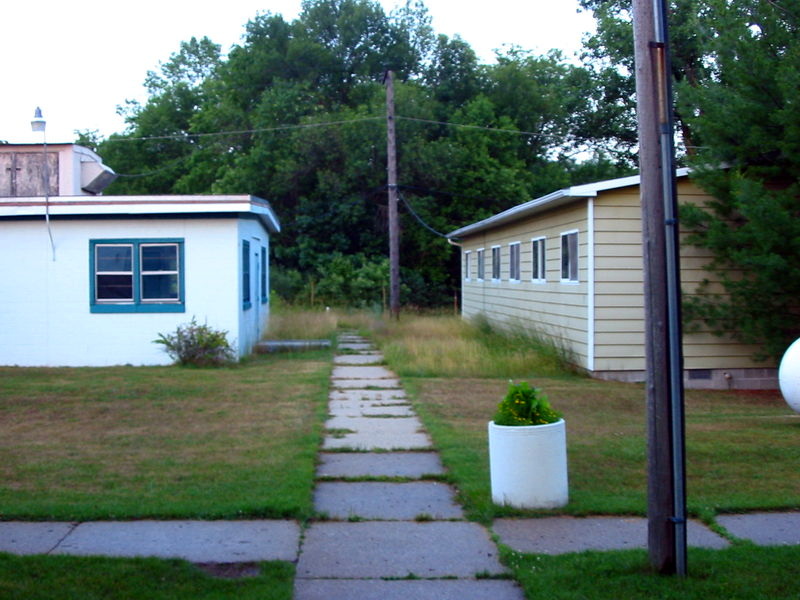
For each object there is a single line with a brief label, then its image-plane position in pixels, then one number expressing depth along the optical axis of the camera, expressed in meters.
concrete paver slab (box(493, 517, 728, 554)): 6.14
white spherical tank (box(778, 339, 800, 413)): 10.51
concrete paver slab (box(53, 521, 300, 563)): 5.91
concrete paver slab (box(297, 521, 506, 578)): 5.69
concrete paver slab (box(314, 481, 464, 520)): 7.02
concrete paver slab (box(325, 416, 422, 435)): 10.57
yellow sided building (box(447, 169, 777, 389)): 14.60
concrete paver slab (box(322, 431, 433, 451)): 9.52
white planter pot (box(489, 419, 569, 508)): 6.96
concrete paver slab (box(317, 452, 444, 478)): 8.36
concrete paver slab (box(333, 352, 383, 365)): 17.94
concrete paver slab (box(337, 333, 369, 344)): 23.38
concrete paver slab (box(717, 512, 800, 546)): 6.27
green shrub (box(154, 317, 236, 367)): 16.47
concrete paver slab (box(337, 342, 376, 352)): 20.98
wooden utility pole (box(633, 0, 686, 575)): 5.30
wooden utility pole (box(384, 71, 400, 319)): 25.88
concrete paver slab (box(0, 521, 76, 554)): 5.96
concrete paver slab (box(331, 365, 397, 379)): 15.68
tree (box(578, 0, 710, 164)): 29.27
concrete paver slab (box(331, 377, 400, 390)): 14.33
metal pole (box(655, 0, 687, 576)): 5.23
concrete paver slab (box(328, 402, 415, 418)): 11.70
